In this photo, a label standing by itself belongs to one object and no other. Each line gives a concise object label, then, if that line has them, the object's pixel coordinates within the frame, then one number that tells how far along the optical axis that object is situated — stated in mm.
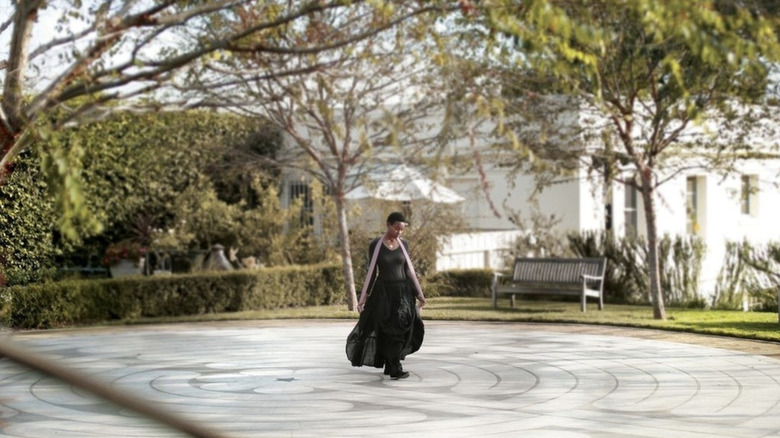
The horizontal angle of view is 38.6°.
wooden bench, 19219
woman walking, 11492
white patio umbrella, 19234
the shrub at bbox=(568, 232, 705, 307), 21359
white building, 23906
